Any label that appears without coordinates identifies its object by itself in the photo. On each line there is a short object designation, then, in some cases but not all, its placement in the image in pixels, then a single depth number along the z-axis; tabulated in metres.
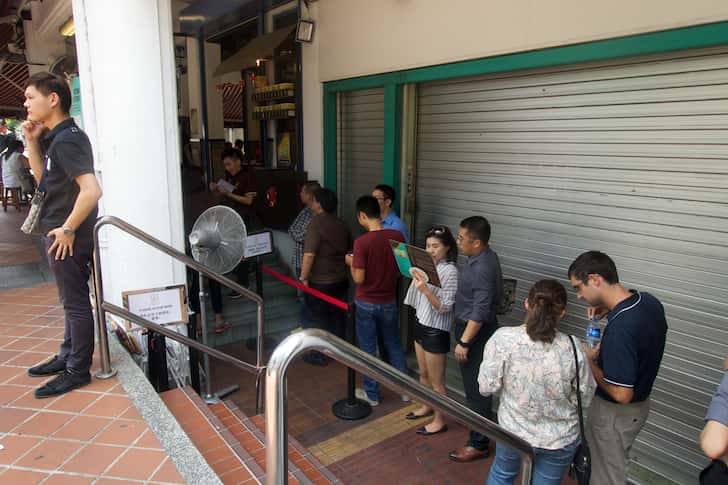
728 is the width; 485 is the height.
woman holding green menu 4.07
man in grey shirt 3.76
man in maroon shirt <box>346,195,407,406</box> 4.51
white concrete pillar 4.13
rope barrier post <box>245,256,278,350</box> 5.77
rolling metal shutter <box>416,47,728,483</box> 3.26
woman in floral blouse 2.62
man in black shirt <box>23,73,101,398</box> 2.94
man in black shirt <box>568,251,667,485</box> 2.64
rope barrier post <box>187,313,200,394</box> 4.41
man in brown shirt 5.15
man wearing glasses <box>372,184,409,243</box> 4.97
